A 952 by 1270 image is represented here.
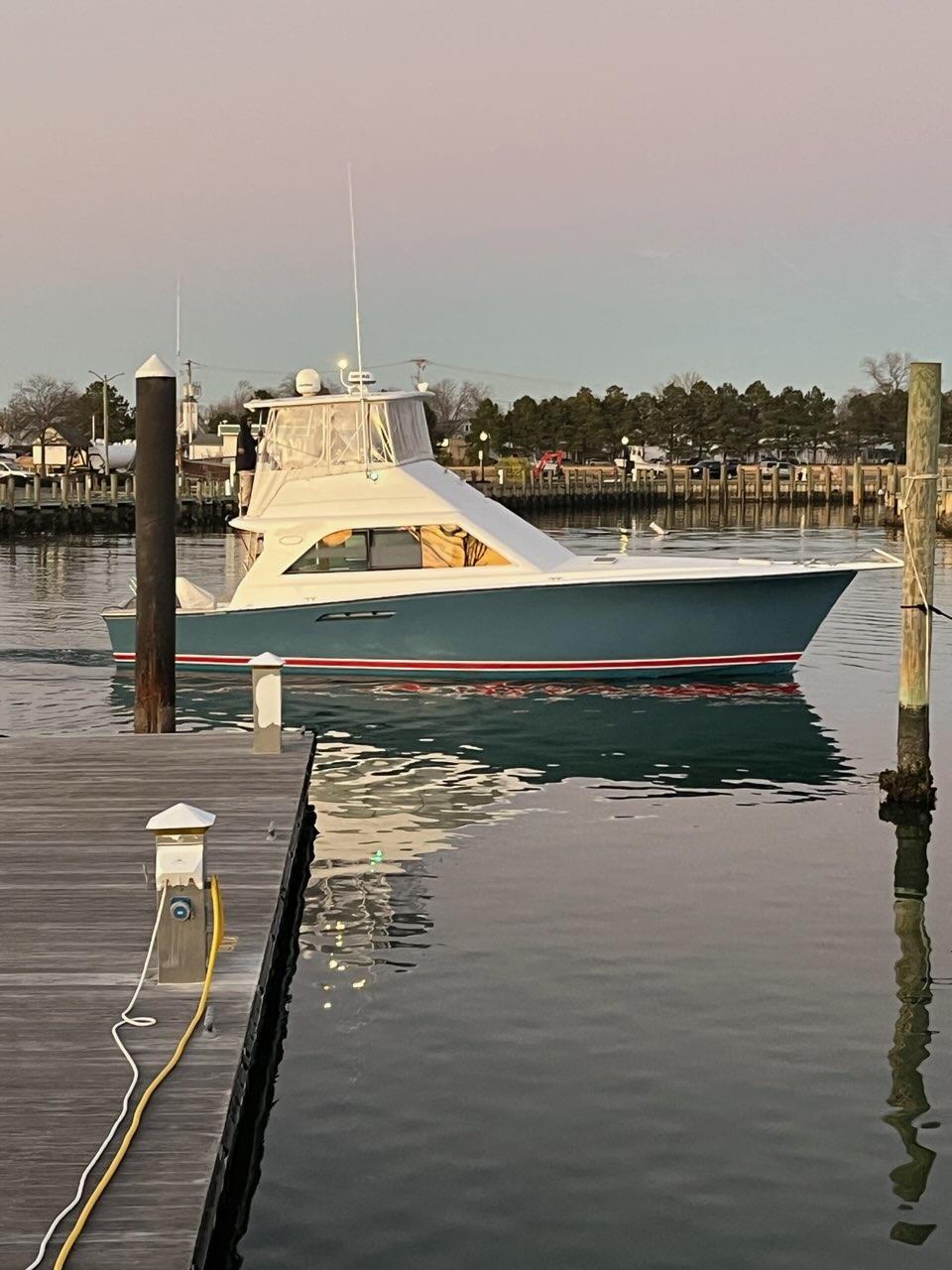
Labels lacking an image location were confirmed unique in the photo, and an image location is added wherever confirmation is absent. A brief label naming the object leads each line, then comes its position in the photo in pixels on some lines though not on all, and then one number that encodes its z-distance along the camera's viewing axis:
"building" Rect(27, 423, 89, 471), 106.94
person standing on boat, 21.42
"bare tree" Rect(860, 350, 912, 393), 162.12
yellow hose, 4.82
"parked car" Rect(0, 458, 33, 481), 77.68
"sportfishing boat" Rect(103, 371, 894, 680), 19.56
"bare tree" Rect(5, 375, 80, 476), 127.75
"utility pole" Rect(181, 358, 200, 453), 46.32
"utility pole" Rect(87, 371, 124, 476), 92.75
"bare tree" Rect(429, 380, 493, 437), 165.20
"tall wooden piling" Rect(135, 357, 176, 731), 13.78
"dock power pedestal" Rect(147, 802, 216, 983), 6.66
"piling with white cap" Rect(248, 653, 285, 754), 13.11
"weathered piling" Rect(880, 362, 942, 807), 12.73
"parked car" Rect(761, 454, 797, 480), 131.50
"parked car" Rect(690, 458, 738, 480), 130.25
